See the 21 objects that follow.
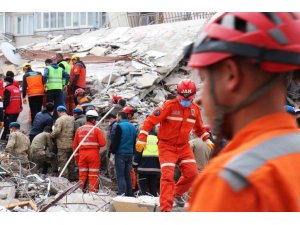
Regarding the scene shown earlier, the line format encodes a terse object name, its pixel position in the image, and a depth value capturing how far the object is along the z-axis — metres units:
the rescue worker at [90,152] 10.66
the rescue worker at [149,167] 9.94
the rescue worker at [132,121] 11.11
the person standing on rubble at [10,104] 13.22
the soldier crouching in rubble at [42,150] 11.65
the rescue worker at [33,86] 13.65
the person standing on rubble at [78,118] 11.83
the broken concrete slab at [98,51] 18.15
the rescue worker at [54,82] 13.45
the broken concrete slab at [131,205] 7.84
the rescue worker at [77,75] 14.47
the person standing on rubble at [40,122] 12.59
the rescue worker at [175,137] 7.93
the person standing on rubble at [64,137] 11.61
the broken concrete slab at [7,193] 8.17
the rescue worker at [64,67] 14.06
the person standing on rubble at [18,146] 11.30
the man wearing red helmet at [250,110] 1.45
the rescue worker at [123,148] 10.26
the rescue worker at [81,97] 14.00
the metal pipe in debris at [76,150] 10.59
